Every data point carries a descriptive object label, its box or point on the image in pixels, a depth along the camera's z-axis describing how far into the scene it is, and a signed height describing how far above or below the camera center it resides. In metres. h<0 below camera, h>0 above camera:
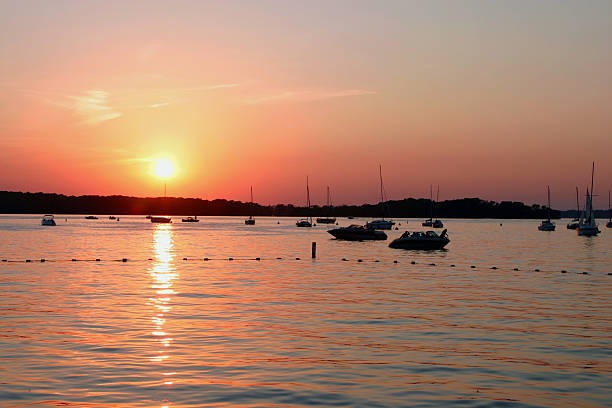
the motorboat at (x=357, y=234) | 109.06 -3.26
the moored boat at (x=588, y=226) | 151.25 -3.65
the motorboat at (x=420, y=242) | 88.00 -3.76
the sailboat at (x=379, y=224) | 195.38 -3.05
